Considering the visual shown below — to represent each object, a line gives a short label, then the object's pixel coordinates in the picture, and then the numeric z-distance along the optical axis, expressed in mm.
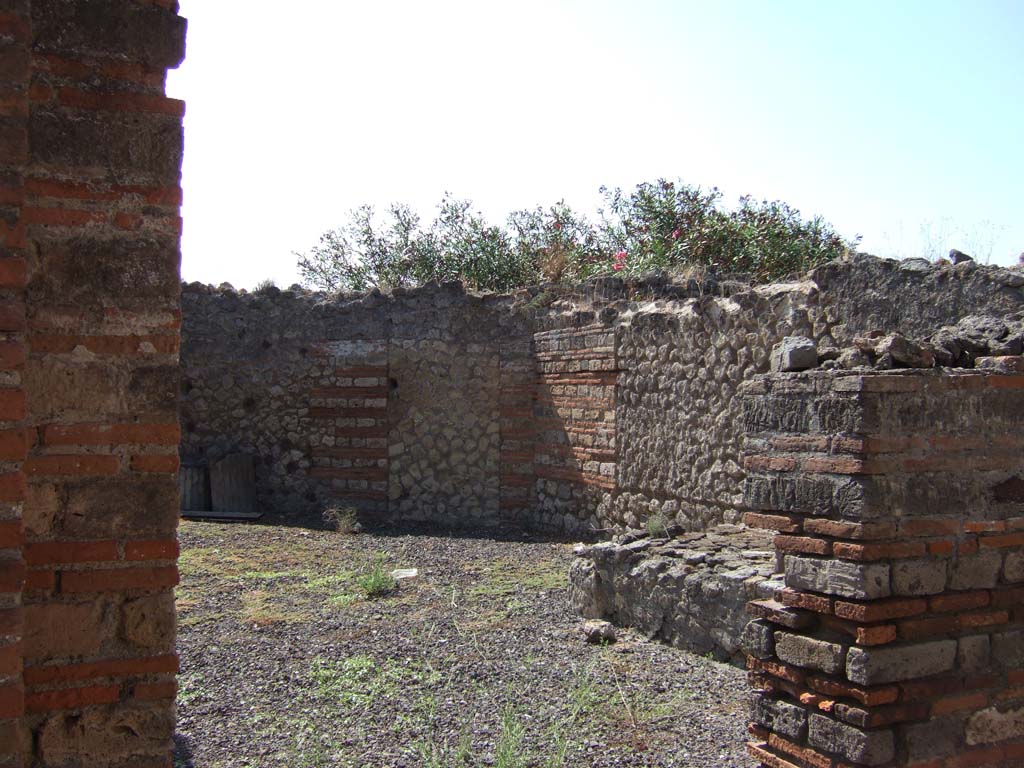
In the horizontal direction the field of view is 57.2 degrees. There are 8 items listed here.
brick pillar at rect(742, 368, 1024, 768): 3211
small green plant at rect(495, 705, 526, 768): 4141
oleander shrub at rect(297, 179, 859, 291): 13898
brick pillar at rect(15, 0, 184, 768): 2438
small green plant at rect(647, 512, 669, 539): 7637
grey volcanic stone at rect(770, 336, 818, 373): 3598
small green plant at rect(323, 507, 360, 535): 10516
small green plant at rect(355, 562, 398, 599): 7652
